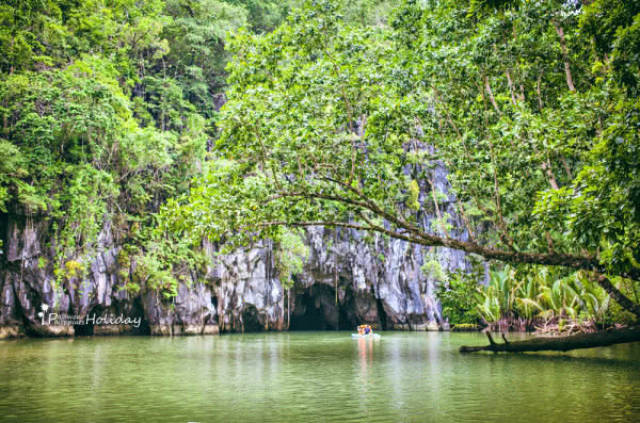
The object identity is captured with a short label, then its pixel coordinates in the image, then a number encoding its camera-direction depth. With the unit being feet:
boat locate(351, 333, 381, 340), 69.68
